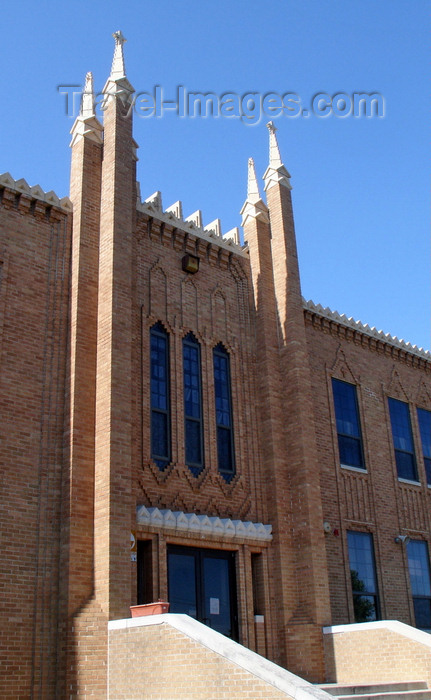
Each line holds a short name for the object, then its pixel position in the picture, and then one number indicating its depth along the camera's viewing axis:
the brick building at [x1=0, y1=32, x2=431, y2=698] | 12.05
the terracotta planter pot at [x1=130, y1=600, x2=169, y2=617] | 11.02
